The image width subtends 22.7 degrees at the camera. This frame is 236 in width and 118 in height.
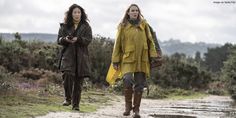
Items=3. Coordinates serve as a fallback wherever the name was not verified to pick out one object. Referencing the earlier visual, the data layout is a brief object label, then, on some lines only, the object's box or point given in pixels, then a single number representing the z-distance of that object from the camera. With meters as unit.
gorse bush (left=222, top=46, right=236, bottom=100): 20.36
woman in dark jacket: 10.98
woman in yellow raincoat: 10.49
